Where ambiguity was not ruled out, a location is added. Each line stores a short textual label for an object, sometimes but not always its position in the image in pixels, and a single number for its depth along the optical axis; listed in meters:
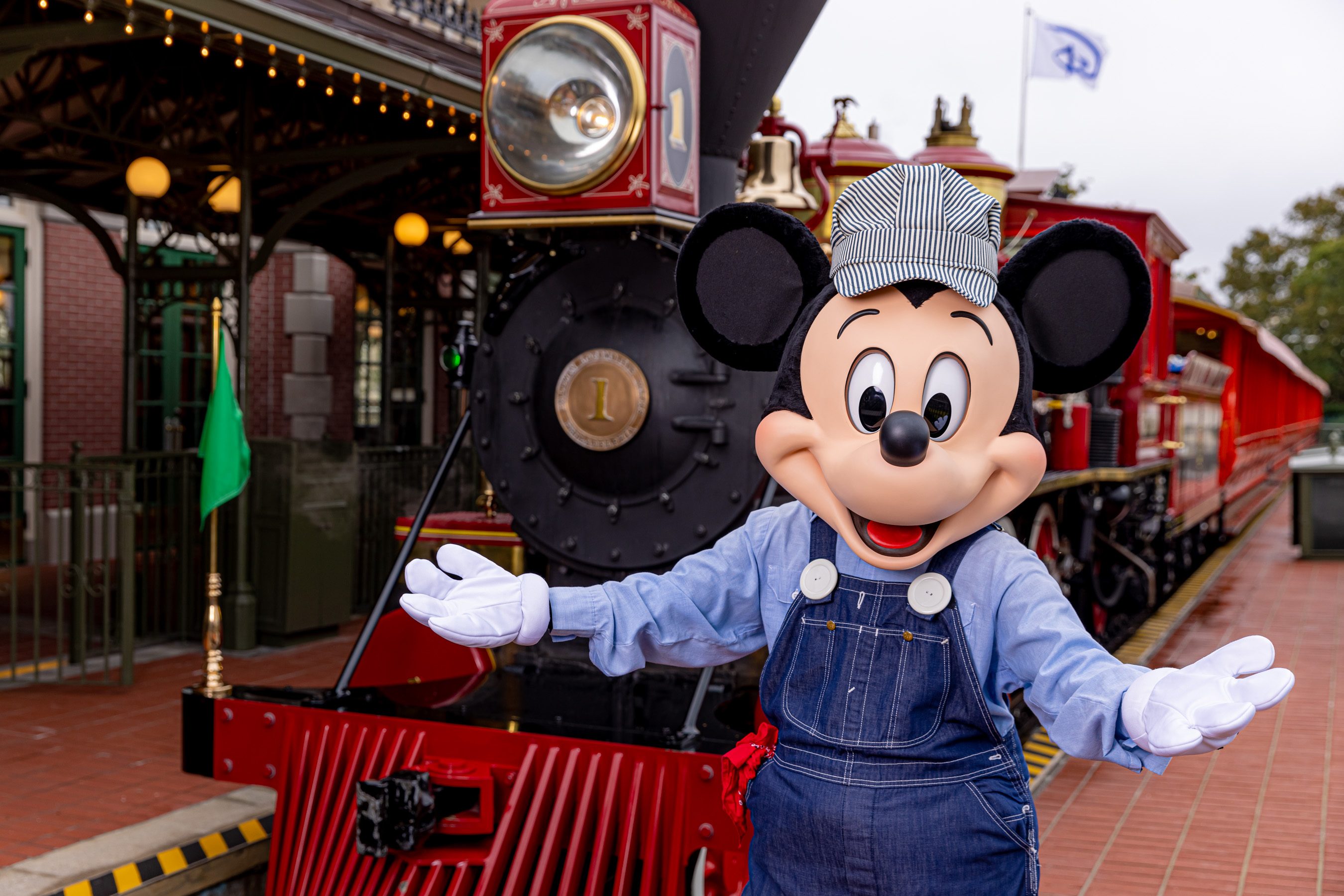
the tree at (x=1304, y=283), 39.97
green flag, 3.38
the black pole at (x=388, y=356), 9.84
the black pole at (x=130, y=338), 6.89
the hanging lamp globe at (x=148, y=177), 6.41
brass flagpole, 3.06
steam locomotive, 2.50
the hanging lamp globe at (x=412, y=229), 8.38
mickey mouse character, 1.77
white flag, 16.47
